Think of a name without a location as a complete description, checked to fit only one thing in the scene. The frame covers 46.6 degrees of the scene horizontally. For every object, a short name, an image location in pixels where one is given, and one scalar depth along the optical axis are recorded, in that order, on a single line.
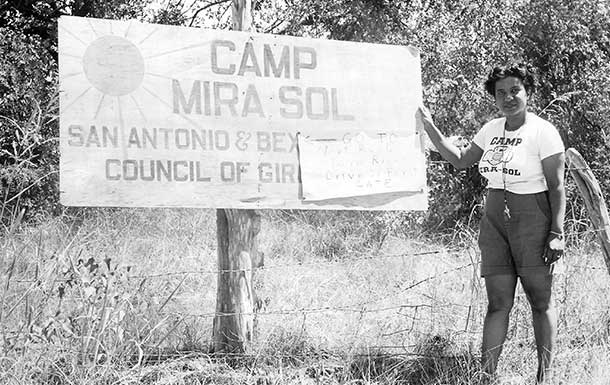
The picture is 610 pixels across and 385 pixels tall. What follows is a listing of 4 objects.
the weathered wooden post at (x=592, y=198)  4.02
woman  3.34
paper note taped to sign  3.75
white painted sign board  3.38
